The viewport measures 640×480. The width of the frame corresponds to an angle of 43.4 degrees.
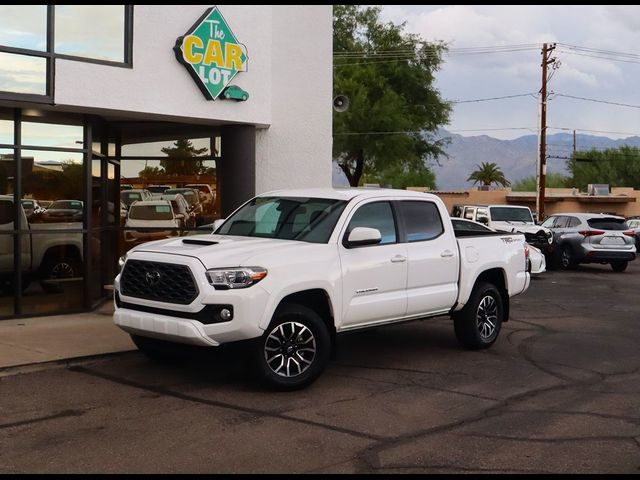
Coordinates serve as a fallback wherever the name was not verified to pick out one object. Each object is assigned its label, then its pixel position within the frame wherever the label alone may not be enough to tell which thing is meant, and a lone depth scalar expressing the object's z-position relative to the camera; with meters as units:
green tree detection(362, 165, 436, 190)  103.12
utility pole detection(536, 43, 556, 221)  40.38
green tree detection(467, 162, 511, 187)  96.75
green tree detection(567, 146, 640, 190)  86.50
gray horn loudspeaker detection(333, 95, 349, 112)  18.23
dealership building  11.40
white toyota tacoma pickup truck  7.21
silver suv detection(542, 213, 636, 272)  22.36
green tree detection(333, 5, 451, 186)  42.44
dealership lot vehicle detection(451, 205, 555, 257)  22.72
